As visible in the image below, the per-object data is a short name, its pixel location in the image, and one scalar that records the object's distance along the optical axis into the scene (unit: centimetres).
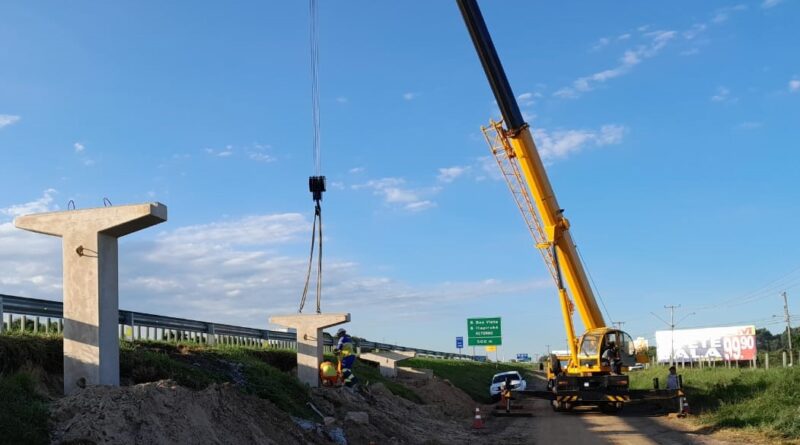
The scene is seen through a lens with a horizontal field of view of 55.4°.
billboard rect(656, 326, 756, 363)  6969
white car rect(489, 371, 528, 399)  3700
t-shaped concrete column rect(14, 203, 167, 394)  1117
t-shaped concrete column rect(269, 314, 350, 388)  2145
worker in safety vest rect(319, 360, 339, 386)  2164
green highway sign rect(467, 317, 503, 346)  5862
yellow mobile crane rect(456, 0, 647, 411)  2619
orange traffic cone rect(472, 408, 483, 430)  2362
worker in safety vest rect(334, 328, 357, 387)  2142
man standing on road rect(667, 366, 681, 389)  2705
